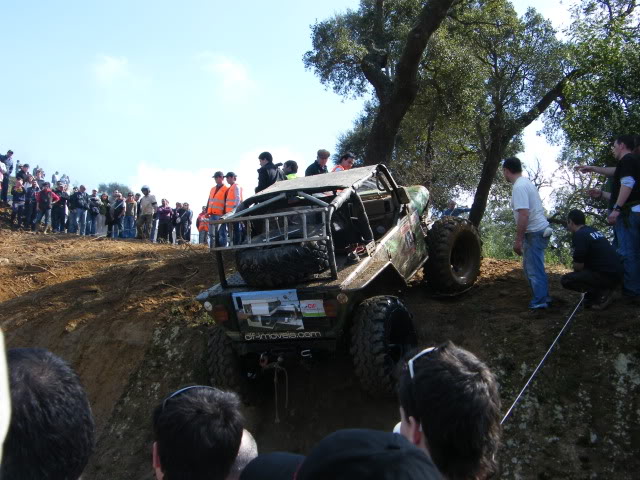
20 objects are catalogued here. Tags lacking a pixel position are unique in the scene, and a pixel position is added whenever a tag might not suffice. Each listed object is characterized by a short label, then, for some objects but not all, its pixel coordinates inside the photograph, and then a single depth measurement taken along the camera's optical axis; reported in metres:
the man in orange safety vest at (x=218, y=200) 13.03
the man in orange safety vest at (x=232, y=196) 12.85
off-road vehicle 6.08
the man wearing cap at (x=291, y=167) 10.86
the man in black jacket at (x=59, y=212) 19.81
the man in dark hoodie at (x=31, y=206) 19.70
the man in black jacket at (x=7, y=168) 21.45
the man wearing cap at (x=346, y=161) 10.63
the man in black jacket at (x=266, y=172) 11.03
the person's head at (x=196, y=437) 2.37
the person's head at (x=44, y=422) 1.84
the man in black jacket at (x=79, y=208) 19.78
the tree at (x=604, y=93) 8.34
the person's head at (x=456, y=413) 2.28
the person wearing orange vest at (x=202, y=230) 16.70
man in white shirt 7.57
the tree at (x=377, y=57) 12.62
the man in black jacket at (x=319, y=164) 10.60
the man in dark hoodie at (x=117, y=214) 19.61
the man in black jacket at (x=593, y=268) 7.23
